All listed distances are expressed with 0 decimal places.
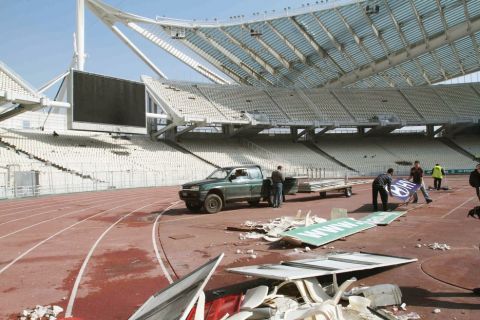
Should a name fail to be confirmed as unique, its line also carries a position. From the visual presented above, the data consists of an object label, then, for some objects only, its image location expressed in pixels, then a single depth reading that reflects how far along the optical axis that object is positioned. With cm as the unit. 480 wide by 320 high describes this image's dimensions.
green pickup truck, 1493
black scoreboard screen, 3431
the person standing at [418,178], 1548
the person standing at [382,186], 1368
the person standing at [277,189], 1608
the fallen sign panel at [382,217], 1118
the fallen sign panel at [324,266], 526
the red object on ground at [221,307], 444
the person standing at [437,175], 2238
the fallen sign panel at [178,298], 363
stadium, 630
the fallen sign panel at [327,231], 870
